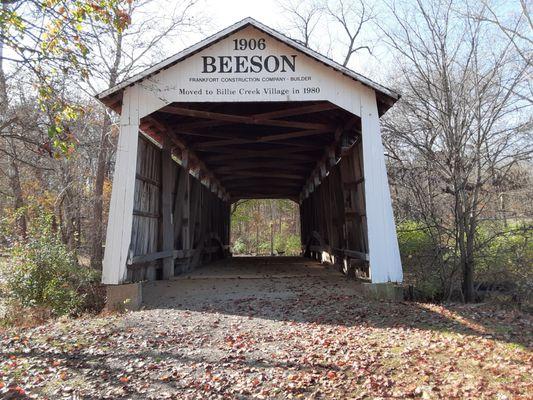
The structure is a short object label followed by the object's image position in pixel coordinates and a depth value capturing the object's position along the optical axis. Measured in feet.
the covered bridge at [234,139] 25.04
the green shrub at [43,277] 25.71
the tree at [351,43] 76.42
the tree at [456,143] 26.61
